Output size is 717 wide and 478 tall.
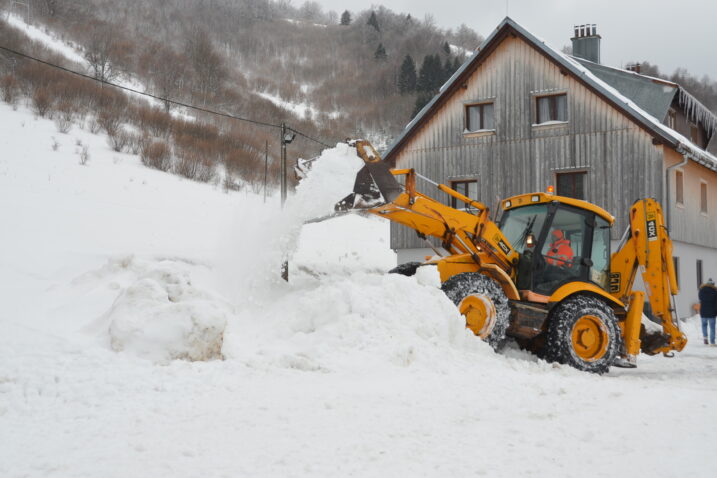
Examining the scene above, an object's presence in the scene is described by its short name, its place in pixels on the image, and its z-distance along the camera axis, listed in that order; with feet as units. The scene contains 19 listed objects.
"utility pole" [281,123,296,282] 47.98
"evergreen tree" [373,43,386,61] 265.75
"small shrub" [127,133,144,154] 82.84
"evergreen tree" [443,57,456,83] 219.82
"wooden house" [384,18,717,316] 56.95
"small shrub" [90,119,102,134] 85.34
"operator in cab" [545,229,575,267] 29.50
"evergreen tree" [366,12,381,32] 317.01
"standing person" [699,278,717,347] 44.65
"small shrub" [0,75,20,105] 85.25
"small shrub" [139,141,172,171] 80.28
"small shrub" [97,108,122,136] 85.10
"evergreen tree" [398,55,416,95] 221.05
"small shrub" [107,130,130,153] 81.10
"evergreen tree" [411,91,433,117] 186.91
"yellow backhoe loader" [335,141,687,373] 27.25
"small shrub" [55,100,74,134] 80.46
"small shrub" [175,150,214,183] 83.05
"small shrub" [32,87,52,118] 84.28
